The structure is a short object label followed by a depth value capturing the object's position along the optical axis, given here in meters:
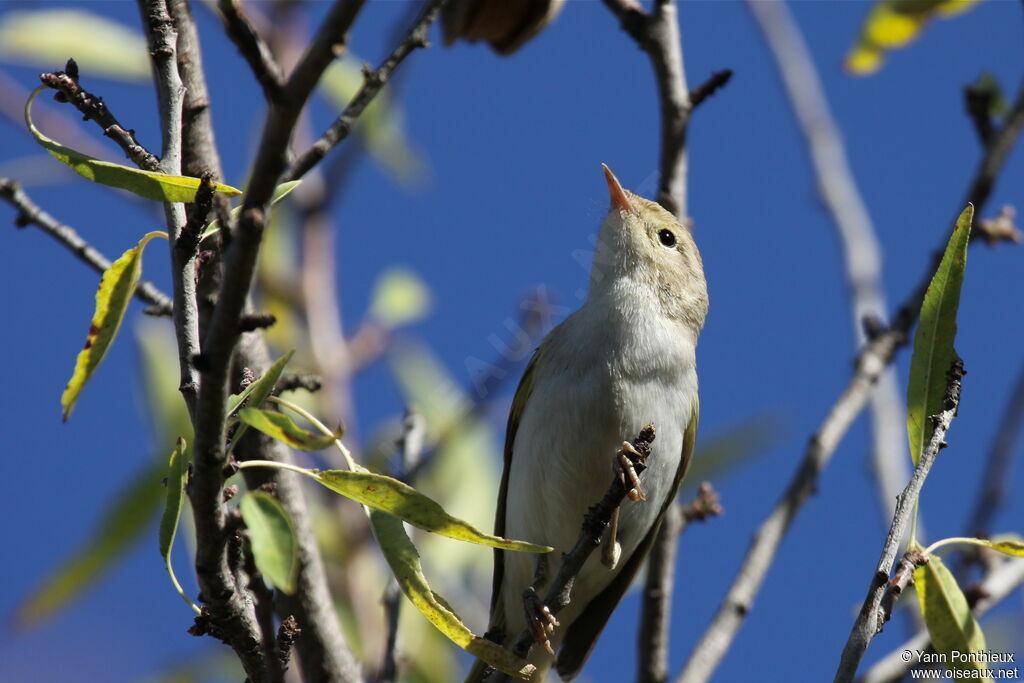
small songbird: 6.77
